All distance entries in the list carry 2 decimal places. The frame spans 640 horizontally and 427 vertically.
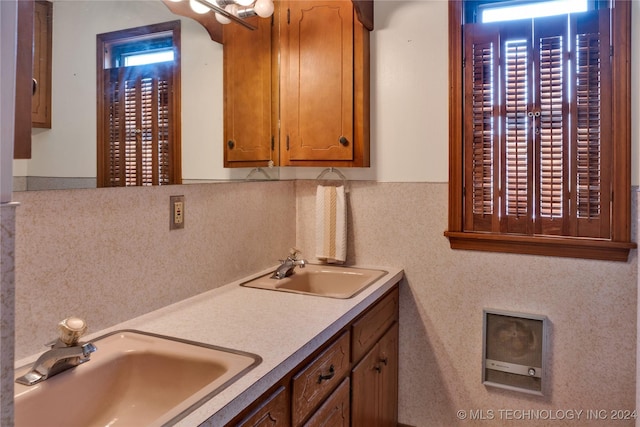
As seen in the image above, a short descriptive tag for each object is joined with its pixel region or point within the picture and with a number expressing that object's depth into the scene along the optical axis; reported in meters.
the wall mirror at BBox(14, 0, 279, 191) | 1.21
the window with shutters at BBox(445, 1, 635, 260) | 1.92
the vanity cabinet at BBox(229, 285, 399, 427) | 1.21
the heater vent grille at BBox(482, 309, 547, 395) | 2.11
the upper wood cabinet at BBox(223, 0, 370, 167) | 2.24
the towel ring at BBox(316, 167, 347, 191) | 2.46
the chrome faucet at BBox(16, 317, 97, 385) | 1.08
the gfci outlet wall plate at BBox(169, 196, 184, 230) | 1.68
